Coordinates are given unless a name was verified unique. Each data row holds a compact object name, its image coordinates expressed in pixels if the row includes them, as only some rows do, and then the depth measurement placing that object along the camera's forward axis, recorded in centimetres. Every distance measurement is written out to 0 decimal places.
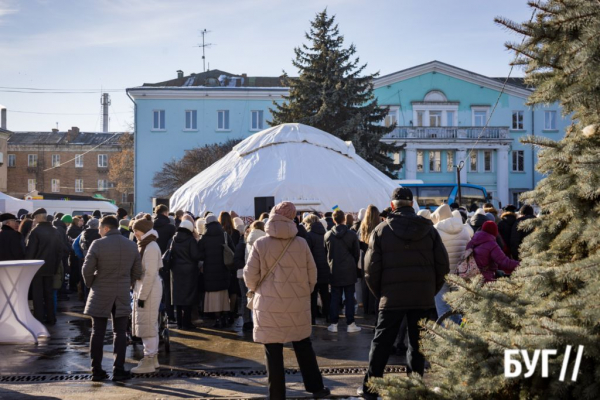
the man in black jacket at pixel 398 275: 703
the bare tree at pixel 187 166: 4944
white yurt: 2614
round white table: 1096
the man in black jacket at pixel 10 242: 1288
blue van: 3731
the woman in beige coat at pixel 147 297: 889
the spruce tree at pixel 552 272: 405
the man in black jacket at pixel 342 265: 1191
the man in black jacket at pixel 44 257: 1312
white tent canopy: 2930
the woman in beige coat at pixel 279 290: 700
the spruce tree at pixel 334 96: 3747
